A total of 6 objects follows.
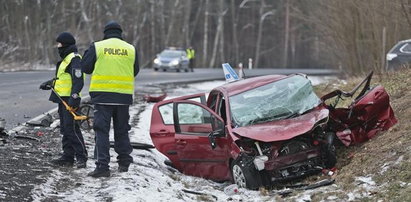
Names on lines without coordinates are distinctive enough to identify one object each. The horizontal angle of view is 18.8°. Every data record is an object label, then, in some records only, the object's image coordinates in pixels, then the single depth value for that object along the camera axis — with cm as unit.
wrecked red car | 1540
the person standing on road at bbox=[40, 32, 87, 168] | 1577
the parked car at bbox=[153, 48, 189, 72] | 7340
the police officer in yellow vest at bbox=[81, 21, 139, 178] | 1434
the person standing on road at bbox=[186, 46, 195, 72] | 8243
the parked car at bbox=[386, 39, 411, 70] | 3471
